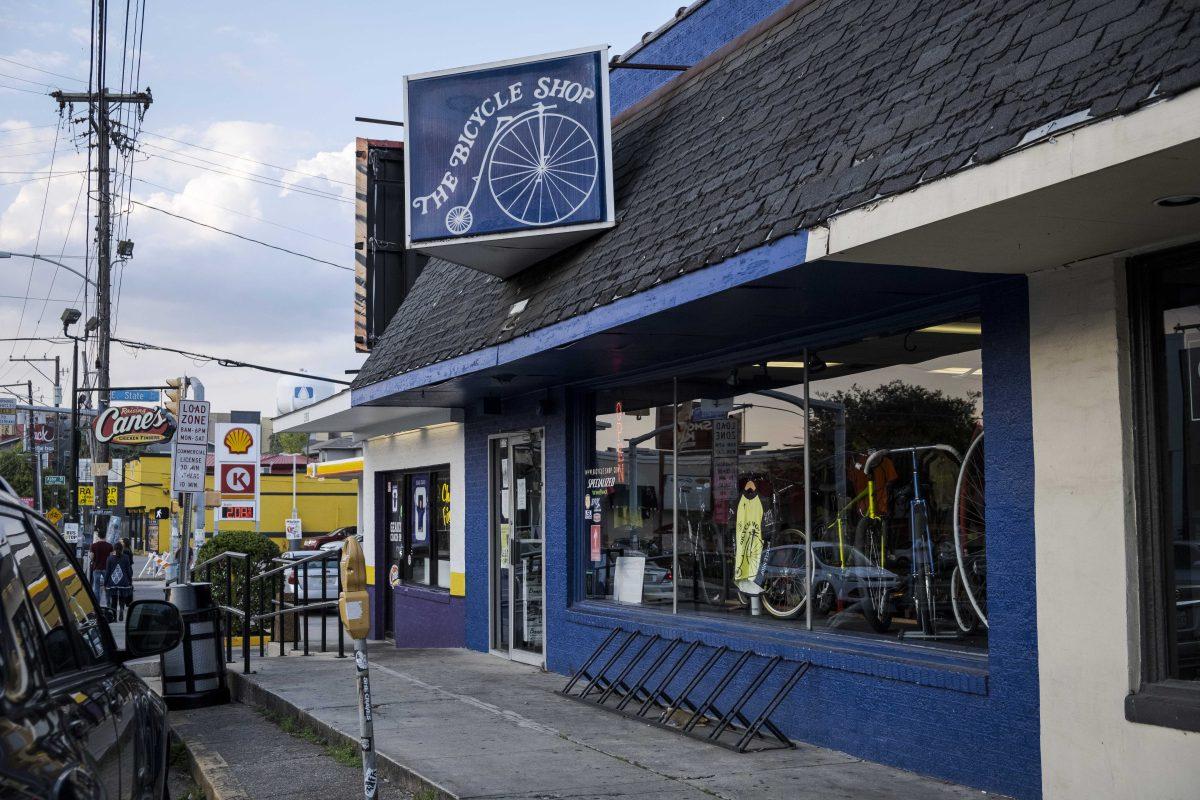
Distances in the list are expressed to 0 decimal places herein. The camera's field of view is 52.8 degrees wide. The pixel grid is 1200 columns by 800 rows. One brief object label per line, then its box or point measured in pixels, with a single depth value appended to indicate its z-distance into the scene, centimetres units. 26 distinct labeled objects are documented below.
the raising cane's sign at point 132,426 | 2589
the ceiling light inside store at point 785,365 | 861
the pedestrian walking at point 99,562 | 2534
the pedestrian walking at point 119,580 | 2375
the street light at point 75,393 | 3318
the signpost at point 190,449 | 1449
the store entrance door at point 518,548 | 1252
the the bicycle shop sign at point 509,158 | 977
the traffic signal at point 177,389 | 1883
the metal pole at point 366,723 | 635
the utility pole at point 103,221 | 2978
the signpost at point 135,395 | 2592
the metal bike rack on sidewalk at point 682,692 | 798
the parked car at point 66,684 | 269
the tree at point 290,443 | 10362
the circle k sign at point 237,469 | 1655
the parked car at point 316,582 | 2409
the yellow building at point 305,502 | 5034
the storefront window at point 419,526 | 1548
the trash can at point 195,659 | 1102
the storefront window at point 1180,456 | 566
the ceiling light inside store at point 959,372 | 698
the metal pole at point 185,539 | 1290
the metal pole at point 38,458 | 4726
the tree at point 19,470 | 7575
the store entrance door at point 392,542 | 1689
